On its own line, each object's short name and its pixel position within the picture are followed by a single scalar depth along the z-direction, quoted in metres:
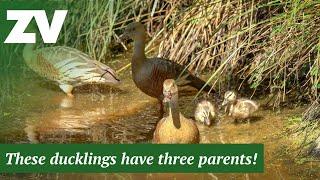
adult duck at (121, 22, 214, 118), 12.48
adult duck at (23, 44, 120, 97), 13.44
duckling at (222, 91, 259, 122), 11.83
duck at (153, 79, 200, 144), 10.75
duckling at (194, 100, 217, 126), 11.76
